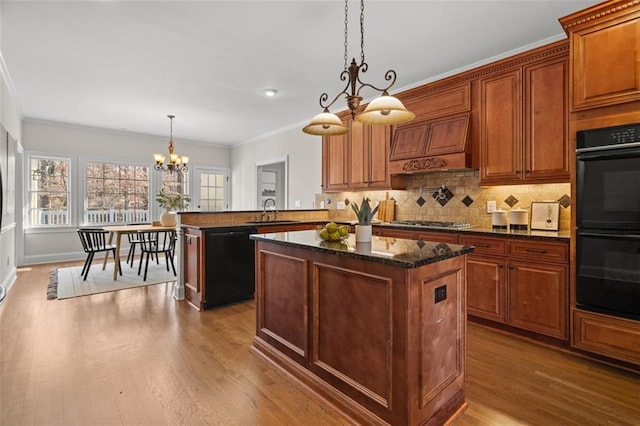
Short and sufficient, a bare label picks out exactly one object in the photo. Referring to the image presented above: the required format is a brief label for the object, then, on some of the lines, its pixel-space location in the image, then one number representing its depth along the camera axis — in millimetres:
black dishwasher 3625
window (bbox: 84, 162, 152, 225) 6742
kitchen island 1586
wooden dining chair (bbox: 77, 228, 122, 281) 4805
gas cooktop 3649
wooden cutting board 4680
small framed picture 3150
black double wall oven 2238
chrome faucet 4539
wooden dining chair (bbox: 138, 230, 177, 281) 5040
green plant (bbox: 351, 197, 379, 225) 2139
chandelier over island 1962
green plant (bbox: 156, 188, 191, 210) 5375
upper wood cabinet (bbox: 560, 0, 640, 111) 2262
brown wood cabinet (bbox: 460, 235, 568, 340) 2652
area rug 4264
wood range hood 3576
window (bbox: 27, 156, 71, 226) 6164
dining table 4773
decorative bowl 2183
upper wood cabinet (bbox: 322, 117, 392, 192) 4480
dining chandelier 5652
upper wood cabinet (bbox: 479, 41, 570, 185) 2963
